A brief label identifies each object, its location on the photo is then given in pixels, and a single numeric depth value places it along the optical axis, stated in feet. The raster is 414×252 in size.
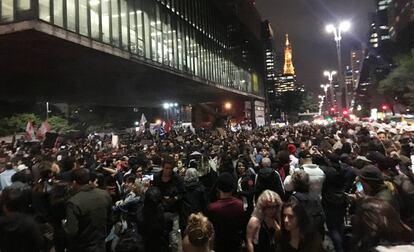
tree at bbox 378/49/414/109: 143.74
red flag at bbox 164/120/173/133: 104.87
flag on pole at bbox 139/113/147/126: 93.11
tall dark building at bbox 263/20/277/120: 368.27
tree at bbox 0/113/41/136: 119.96
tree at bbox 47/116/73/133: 136.13
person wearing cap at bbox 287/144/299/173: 32.07
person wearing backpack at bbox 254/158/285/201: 22.31
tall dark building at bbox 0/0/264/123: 54.08
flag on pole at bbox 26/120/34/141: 61.87
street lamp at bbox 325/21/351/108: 92.76
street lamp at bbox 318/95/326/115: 391.04
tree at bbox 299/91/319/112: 361.71
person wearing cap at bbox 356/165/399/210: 15.69
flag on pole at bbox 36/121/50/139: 61.77
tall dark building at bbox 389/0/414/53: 215.31
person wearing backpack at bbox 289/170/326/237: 16.53
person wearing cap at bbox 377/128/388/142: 43.13
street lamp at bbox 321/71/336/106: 142.19
